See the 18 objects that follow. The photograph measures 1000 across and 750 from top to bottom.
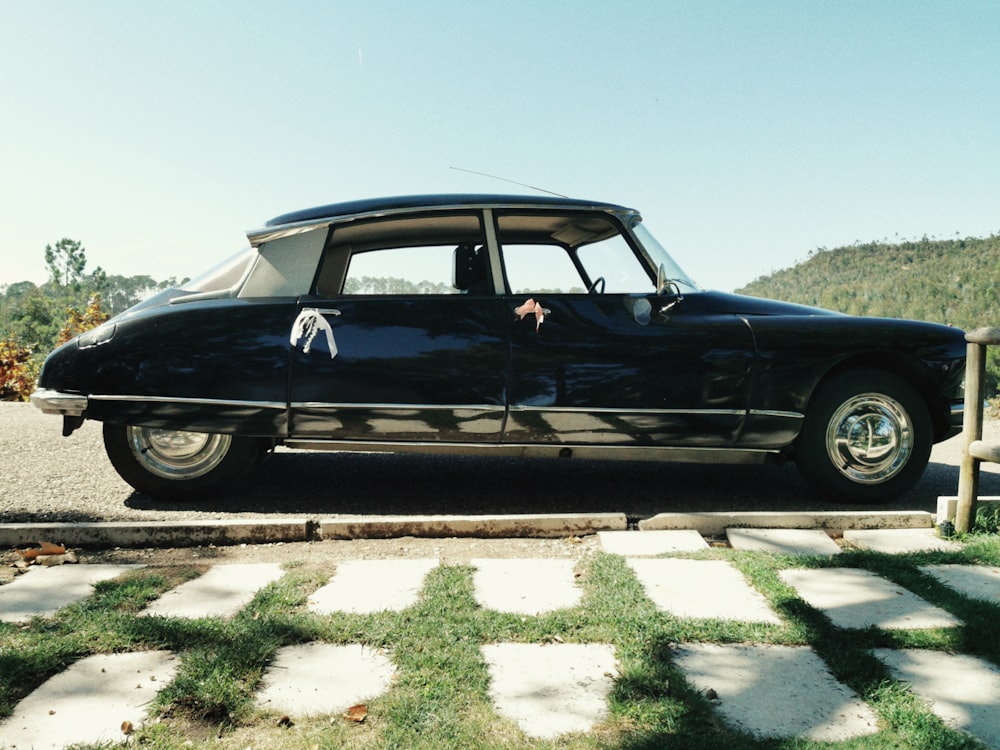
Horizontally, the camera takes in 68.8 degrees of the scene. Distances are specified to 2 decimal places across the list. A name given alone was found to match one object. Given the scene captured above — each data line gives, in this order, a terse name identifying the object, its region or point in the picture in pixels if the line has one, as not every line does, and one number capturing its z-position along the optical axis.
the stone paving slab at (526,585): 2.86
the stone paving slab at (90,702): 1.91
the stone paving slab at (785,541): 3.56
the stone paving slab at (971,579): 2.95
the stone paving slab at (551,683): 2.00
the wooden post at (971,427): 3.76
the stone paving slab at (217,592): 2.79
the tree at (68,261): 159.12
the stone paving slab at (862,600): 2.68
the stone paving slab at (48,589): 2.79
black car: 4.21
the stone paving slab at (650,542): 3.56
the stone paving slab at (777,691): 1.98
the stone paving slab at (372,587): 2.84
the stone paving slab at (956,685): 1.99
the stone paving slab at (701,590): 2.78
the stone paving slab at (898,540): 3.59
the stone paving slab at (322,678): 2.08
